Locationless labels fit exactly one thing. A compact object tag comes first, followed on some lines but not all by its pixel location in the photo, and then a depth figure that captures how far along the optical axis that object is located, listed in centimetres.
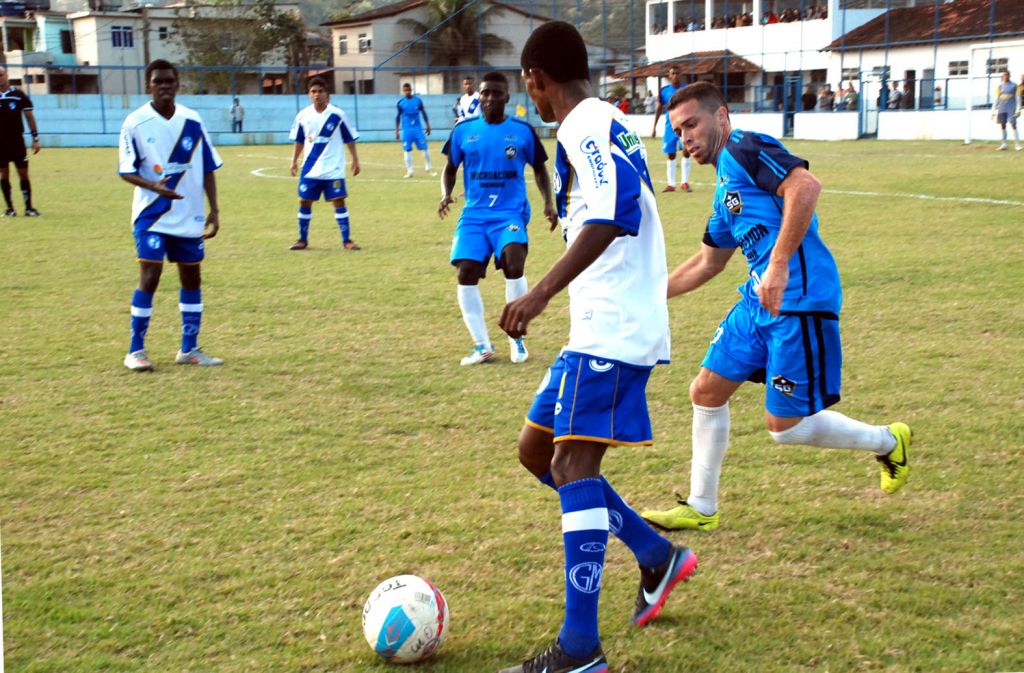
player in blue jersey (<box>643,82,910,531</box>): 393
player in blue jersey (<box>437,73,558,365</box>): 775
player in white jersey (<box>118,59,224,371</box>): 749
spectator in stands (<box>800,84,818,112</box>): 4109
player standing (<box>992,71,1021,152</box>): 2736
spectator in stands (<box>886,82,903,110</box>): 3681
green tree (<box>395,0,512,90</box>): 6100
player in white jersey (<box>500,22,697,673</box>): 327
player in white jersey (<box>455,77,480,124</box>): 1634
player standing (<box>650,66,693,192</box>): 1875
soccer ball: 339
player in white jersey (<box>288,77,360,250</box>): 1370
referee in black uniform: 1664
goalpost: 3065
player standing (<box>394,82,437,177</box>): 2447
